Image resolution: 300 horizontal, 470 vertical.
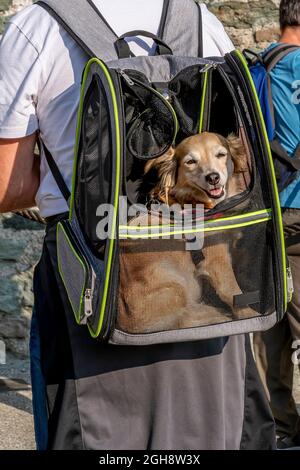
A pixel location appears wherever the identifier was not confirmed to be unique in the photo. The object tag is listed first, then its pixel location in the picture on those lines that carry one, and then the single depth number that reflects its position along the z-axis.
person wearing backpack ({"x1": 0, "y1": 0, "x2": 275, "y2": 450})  4.50
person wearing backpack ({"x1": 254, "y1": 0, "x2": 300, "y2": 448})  6.84
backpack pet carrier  4.17
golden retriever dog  4.19
